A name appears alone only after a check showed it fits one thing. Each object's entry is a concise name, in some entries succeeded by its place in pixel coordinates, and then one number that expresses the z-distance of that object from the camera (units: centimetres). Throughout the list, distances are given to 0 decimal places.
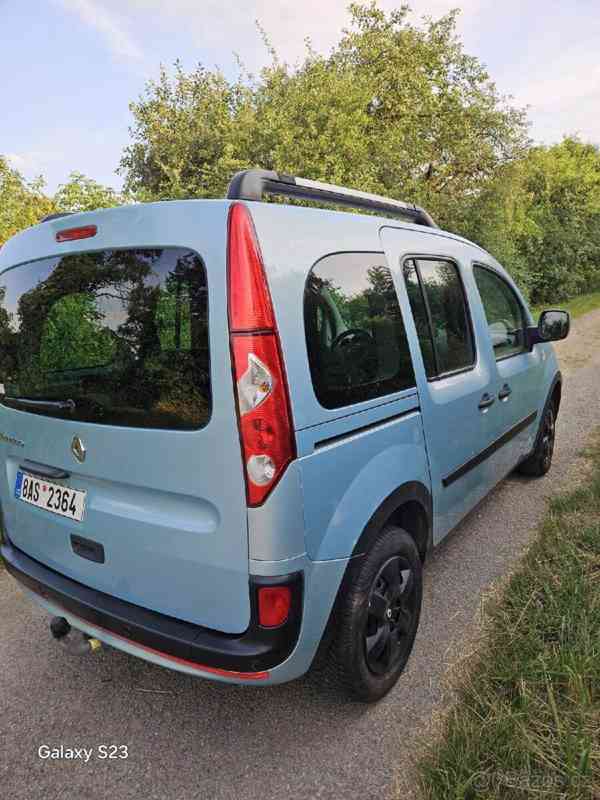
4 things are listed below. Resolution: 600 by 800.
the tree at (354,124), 1245
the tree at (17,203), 1034
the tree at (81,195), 1076
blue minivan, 157
